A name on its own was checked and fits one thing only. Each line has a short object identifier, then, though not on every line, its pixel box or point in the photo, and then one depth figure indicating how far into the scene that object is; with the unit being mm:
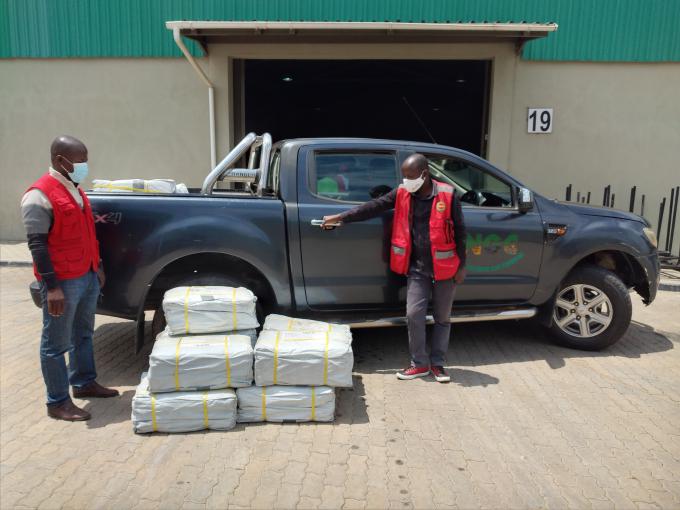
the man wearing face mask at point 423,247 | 4160
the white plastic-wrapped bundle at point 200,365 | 3559
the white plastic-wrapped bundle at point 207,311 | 3818
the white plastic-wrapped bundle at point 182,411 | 3553
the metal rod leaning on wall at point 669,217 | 9042
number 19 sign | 9742
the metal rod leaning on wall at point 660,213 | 9045
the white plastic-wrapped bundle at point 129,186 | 4379
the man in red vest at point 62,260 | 3400
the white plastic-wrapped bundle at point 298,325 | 4047
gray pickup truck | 4227
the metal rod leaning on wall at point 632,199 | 9086
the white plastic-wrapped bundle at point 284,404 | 3707
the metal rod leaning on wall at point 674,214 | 9055
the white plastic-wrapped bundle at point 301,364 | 3670
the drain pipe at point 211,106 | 9492
